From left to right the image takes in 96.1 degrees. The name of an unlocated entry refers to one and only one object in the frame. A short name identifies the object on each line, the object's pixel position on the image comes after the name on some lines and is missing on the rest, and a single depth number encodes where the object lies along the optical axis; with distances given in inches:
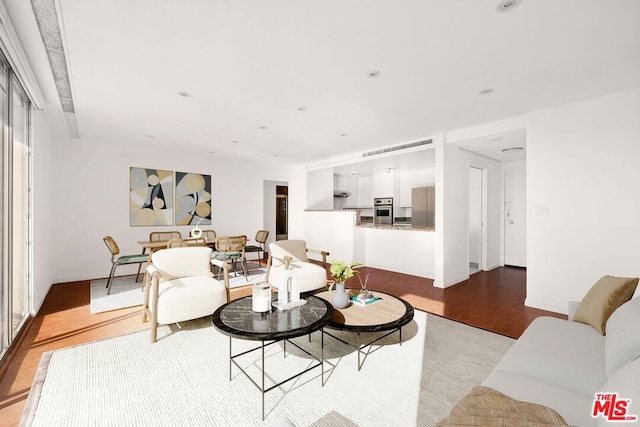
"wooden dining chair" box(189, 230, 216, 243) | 260.2
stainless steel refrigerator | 252.0
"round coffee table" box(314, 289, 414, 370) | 91.1
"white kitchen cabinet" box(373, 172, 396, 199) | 318.3
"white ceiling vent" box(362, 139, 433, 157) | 200.9
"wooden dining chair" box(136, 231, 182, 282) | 232.5
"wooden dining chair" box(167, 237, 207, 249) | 187.1
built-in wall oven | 306.3
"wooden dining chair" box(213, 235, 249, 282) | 211.3
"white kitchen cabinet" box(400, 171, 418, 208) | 301.0
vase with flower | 106.5
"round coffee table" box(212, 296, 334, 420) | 76.0
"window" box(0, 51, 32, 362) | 101.3
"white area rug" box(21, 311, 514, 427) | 71.1
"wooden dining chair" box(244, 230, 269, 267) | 239.3
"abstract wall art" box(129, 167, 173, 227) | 233.5
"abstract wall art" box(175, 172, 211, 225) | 254.2
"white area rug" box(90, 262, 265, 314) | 155.1
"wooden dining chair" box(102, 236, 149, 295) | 182.9
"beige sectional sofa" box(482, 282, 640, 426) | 47.2
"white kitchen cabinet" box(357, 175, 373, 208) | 344.8
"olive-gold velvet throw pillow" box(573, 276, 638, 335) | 78.3
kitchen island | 221.1
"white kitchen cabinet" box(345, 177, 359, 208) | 358.6
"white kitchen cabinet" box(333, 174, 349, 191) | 347.6
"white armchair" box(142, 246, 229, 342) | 110.6
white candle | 89.6
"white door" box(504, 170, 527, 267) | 250.1
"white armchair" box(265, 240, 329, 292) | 156.4
